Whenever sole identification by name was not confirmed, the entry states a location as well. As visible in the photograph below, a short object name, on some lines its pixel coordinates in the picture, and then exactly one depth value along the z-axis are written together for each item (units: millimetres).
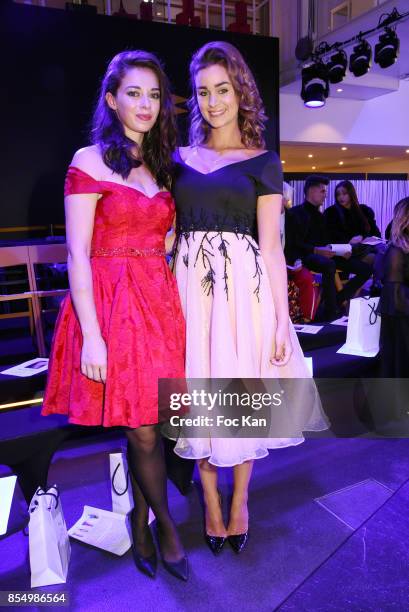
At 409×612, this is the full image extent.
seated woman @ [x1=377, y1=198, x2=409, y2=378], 2654
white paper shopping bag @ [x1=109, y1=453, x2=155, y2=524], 1888
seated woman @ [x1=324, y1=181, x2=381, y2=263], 5633
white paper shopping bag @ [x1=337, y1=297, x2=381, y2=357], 2658
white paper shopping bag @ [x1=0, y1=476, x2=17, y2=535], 1555
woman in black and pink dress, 1549
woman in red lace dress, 1374
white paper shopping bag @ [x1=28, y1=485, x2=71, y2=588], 1552
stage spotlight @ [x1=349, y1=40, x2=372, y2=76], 5566
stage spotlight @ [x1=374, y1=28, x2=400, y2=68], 5297
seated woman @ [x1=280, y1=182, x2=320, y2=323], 4316
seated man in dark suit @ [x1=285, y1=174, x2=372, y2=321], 4816
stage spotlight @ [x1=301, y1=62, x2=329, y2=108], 6000
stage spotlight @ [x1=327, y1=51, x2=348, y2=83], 5930
